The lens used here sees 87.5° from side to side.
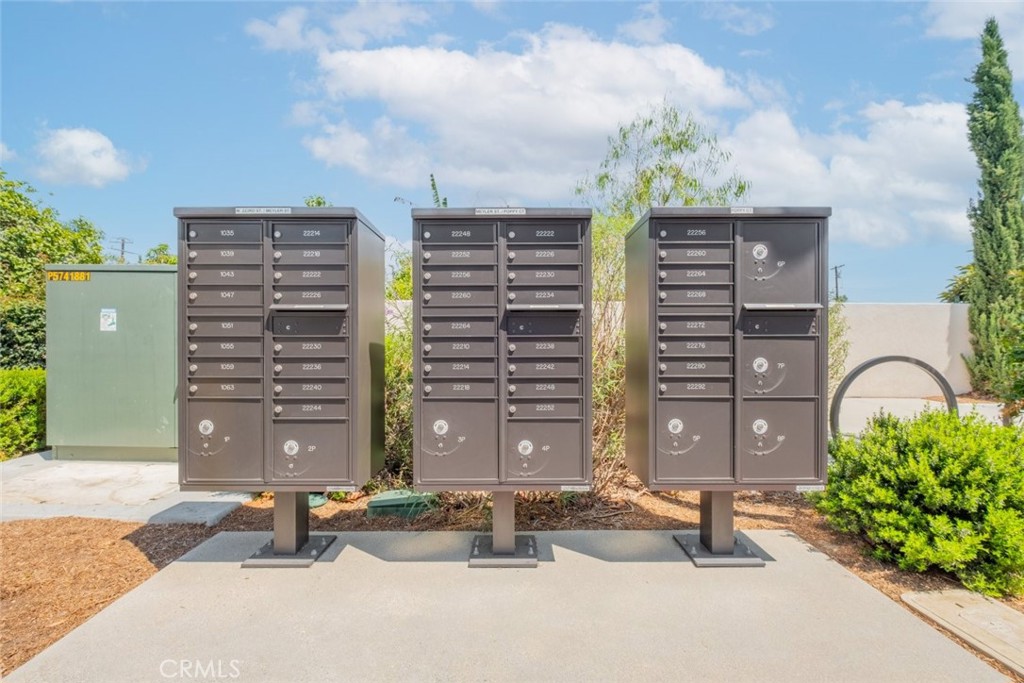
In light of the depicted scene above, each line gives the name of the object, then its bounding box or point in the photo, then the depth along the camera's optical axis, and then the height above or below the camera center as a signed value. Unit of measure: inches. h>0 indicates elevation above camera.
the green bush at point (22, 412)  251.8 -34.7
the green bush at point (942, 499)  119.5 -37.8
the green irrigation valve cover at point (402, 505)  169.3 -52.0
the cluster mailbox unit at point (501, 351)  129.6 -2.1
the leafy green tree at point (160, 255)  776.1 +133.2
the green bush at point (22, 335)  333.4 +4.0
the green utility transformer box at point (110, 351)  239.8 -4.3
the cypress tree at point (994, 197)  516.4 +146.2
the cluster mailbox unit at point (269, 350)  129.1 -1.9
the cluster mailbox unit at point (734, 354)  129.9 -2.6
